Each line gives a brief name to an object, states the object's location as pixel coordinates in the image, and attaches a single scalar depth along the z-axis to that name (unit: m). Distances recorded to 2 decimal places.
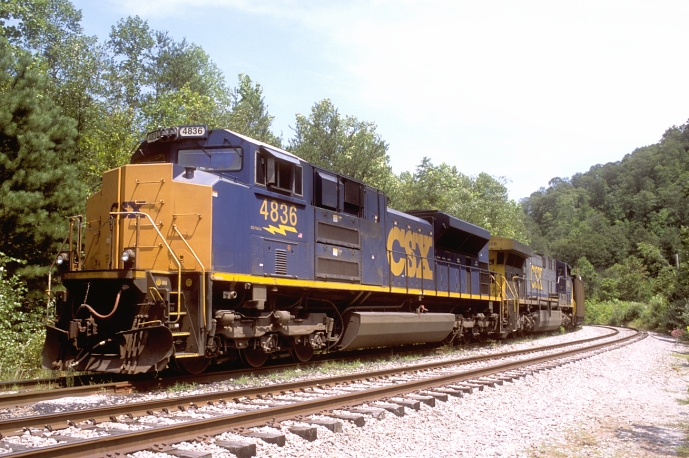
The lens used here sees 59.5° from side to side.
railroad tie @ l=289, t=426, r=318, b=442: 5.31
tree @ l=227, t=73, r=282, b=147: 34.17
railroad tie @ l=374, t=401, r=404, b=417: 6.49
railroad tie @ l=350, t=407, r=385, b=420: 6.24
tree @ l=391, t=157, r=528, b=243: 39.66
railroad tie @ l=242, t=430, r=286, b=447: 5.04
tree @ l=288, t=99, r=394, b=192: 32.38
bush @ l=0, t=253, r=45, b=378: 10.48
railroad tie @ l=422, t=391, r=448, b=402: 7.53
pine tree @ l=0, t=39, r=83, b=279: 12.49
